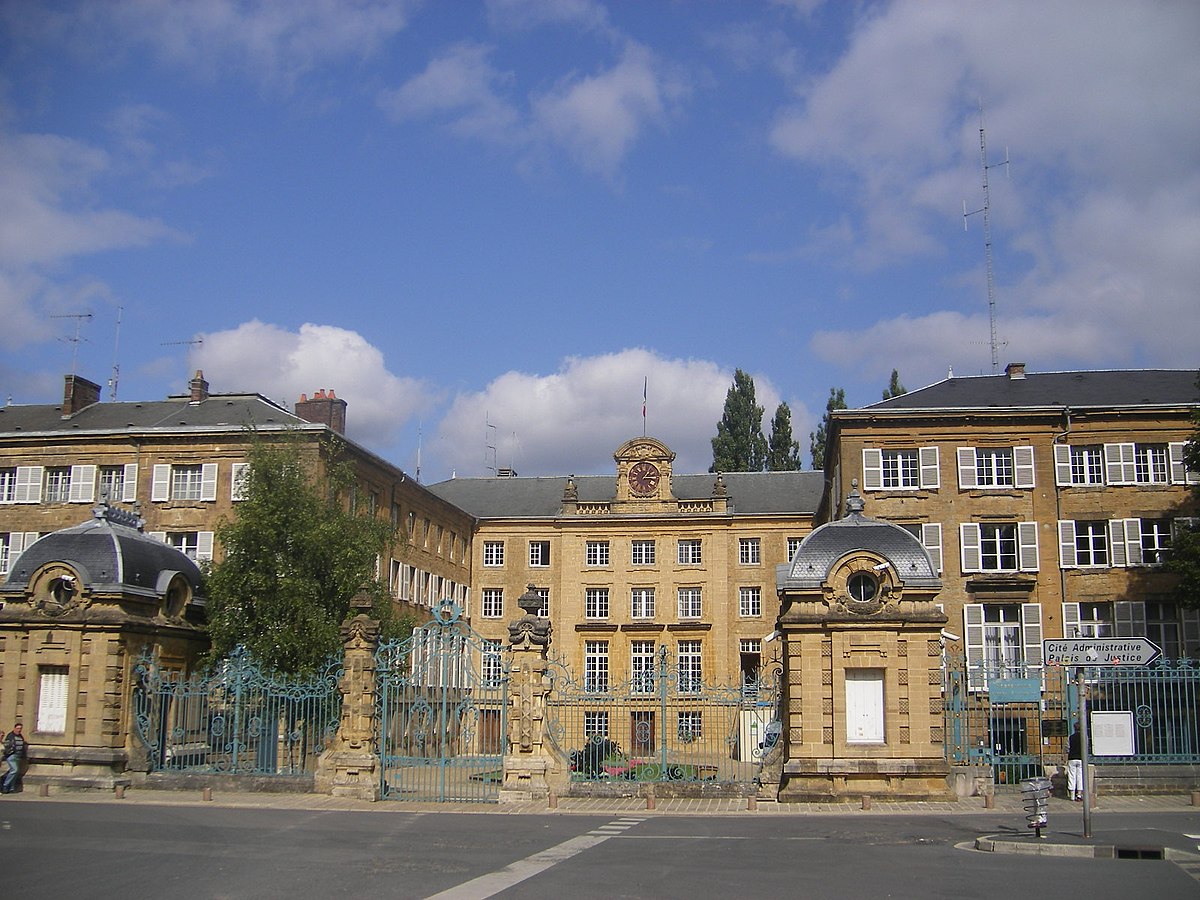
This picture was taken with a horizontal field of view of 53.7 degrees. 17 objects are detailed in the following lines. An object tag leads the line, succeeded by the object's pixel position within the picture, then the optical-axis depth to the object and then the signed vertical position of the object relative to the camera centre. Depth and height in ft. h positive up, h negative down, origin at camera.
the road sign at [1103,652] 56.65 +1.10
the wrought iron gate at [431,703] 79.05 -2.15
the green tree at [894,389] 213.87 +50.74
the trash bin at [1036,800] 53.47 -5.61
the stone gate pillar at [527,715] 76.02 -2.77
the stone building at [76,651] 81.20 +1.28
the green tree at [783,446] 235.61 +44.56
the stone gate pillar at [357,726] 78.48 -3.67
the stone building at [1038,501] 140.46 +20.78
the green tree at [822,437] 230.48 +47.39
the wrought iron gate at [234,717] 81.92 -3.30
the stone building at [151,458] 147.43 +26.57
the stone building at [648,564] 198.18 +18.29
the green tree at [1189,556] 116.26 +11.92
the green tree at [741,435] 233.55 +46.53
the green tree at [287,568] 99.45 +8.73
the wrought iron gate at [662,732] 77.36 -4.59
